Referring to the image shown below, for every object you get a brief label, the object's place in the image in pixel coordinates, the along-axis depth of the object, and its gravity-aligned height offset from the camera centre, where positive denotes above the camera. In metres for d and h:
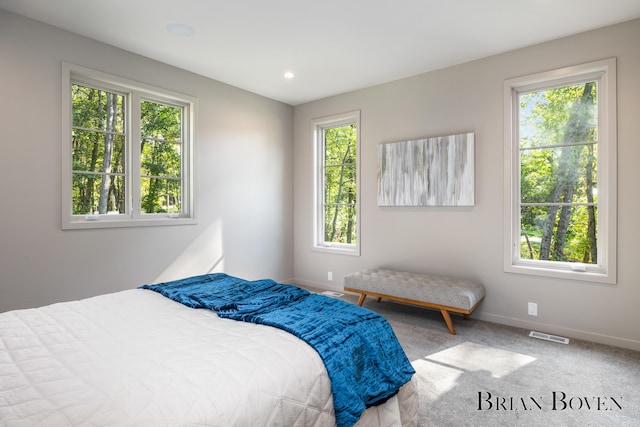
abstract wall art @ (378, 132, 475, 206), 3.49 +0.46
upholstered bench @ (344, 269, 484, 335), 3.03 -0.73
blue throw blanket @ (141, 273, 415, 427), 1.32 -0.53
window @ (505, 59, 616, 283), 2.88 +0.37
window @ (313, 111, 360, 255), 4.53 +0.42
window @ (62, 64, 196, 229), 3.00 +0.60
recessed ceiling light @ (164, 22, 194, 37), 2.77 +1.55
